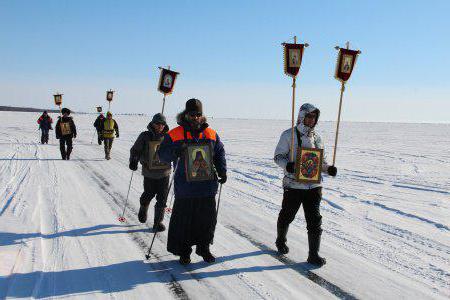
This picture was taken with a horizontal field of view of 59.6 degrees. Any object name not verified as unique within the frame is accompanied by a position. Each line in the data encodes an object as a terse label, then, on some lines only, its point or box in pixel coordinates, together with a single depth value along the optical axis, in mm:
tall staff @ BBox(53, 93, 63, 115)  17578
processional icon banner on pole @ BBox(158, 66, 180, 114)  7809
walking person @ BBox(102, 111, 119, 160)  14359
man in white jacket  4707
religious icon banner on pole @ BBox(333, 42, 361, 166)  5258
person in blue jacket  4516
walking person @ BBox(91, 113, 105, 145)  18641
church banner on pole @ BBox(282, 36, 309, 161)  5250
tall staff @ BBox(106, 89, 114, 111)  20562
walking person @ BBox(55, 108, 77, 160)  13840
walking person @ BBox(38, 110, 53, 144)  20083
